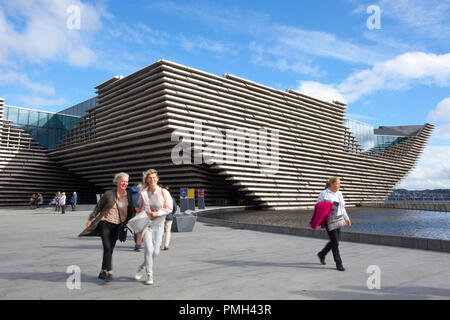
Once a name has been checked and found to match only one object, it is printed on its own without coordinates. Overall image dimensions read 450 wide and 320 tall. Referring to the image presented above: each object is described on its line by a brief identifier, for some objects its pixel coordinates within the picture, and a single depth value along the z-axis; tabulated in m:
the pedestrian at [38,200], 26.30
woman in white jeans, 4.82
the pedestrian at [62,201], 20.80
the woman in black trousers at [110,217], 4.82
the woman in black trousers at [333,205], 5.69
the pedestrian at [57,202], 21.67
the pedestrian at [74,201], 23.34
